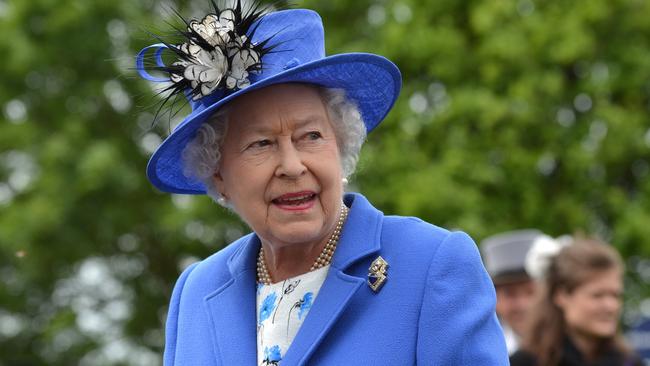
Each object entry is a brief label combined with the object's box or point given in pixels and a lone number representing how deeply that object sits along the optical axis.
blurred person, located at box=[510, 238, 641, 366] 10.60
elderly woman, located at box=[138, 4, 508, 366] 5.88
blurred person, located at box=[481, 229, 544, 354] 14.23
